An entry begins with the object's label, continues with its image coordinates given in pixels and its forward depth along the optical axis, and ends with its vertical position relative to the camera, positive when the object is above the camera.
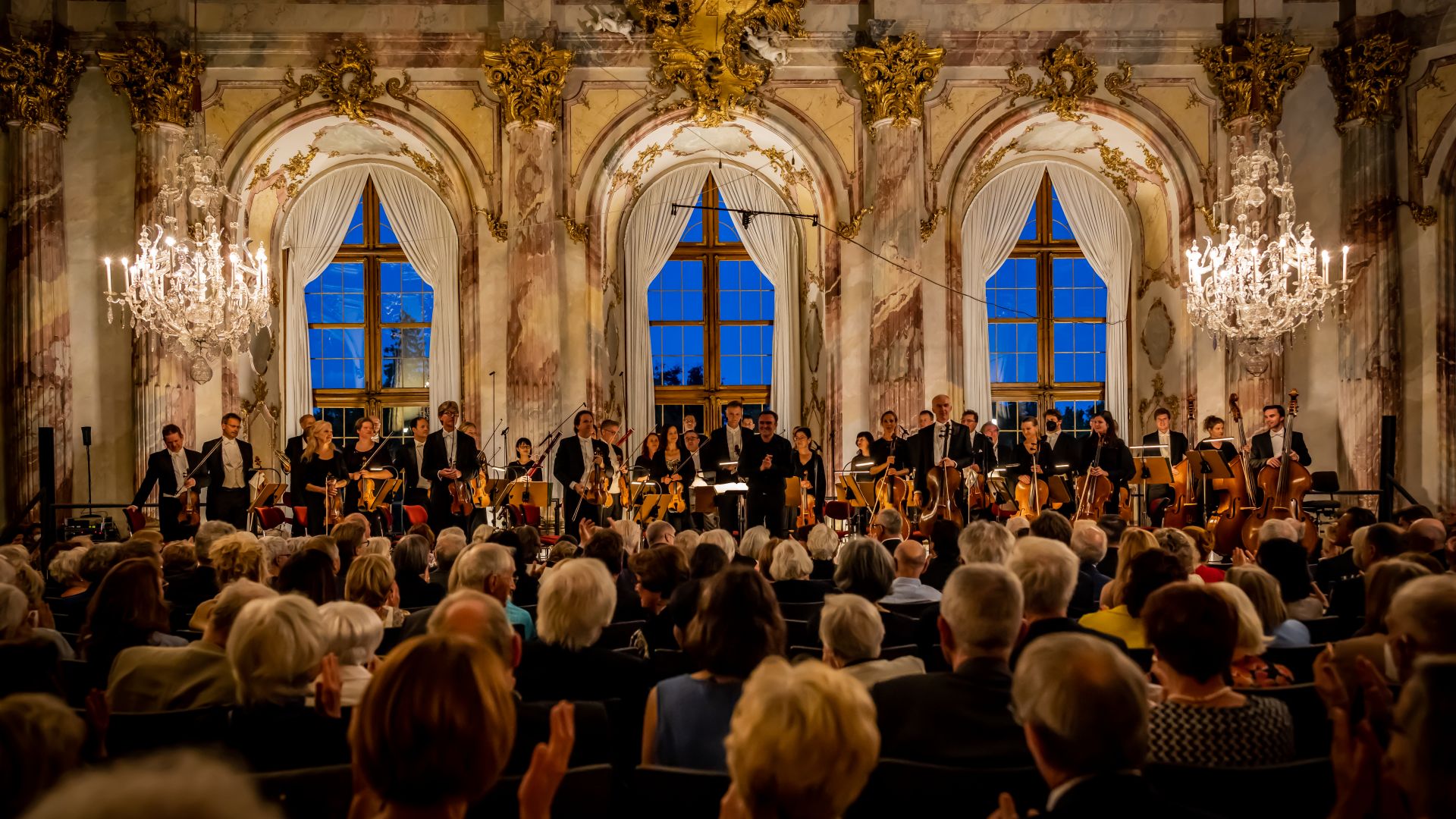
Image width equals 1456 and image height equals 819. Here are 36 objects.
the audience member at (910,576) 5.06 -0.78
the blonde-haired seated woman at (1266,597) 3.84 -0.65
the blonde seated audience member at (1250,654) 3.12 -0.72
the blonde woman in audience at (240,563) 4.84 -0.62
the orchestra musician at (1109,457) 11.24 -0.54
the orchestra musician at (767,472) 10.70 -0.61
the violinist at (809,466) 11.04 -0.58
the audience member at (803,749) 1.75 -0.52
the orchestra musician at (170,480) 10.32 -0.58
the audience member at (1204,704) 2.55 -0.68
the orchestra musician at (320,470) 10.27 -0.52
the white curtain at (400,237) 14.56 +2.14
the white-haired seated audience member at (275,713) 2.70 -0.70
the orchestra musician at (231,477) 10.62 -0.58
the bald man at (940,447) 10.89 -0.41
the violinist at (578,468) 10.80 -0.55
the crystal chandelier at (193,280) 11.51 +1.34
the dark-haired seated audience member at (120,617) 3.57 -0.62
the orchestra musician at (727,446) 11.24 -0.38
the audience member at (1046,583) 3.47 -0.54
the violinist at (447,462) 10.63 -0.48
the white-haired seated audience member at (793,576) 5.21 -0.78
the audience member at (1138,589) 3.76 -0.61
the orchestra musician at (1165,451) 11.46 -0.51
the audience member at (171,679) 3.20 -0.73
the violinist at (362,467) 10.40 -0.51
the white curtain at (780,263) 14.86 +1.82
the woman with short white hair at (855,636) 3.15 -0.63
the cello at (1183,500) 10.95 -0.95
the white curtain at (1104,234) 14.76 +2.13
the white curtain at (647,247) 14.73 +2.04
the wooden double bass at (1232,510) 9.95 -0.95
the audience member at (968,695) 2.62 -0.67
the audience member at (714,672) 2.79 -0.66
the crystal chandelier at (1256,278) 11.59 +1.23
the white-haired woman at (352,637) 3.15 -0.62
